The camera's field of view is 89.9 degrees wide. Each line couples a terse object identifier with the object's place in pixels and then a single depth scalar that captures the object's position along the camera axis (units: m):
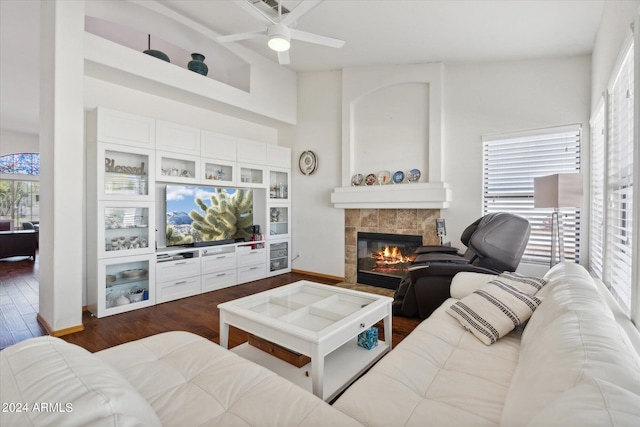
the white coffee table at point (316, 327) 1.68
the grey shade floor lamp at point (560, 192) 2.79
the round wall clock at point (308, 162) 5.16
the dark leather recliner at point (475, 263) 2.82
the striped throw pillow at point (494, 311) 1.75
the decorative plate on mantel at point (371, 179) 4.60
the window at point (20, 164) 8.38
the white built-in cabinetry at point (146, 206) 3.29
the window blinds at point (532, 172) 3.44
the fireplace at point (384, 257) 4.41
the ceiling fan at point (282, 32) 2.33
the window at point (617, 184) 1.73
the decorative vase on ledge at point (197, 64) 3.97
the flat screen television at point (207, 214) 4.03
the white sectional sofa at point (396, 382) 0.69
